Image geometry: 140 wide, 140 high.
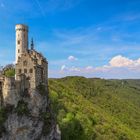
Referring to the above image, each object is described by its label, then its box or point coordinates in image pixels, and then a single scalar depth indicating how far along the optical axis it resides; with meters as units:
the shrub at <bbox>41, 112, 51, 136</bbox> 30.15
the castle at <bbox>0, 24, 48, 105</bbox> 27.50
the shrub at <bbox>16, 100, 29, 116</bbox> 28.23
